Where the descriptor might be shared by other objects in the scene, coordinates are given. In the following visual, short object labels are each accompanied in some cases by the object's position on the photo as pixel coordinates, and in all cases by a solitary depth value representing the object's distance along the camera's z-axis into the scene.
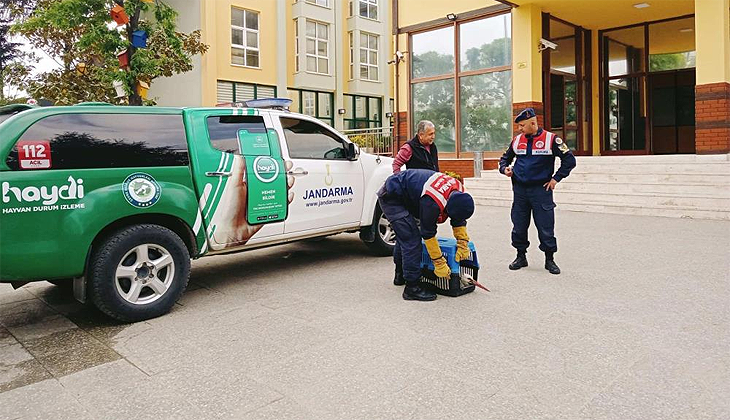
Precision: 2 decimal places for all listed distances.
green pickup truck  4.16
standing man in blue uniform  6.03
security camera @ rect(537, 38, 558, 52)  14.39
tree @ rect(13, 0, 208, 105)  11.25
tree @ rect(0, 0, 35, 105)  15.08
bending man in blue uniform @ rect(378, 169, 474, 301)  4.83
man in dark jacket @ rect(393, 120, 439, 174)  6.25
